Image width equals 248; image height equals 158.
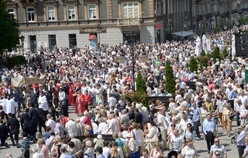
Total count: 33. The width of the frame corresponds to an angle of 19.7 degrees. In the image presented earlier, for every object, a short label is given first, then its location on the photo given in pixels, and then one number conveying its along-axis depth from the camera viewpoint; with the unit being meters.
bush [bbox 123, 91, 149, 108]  32.33
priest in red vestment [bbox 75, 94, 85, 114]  34.47
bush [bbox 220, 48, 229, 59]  52.71
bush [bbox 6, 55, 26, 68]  59.53
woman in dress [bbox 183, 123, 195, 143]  23.89
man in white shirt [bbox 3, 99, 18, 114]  31.83
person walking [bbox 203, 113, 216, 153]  25.10
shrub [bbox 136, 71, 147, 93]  34.69
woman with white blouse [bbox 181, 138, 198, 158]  21.12
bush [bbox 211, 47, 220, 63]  51.81
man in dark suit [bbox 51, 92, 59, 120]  33.39
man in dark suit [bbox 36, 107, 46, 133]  30.41
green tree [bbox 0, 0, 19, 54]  60.81
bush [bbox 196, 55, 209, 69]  48.82
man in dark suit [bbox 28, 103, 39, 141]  28.70
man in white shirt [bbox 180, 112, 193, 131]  24.84
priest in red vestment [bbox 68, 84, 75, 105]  38.43
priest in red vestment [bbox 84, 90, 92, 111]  34.41
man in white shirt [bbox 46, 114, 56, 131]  26.21
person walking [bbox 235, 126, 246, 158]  22.98
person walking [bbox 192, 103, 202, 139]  27.83
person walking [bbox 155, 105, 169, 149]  26.12
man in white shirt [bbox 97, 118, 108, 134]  25.62
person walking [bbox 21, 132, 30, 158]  23.90
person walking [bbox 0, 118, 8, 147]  27.88
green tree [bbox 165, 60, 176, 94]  37.66
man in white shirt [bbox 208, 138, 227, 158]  21.08
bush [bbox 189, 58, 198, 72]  46.16
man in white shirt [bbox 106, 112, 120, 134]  25.52
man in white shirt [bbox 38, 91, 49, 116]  32.20
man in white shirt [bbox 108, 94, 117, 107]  32.80
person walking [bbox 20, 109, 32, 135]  28.47
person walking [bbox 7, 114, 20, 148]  28.16
